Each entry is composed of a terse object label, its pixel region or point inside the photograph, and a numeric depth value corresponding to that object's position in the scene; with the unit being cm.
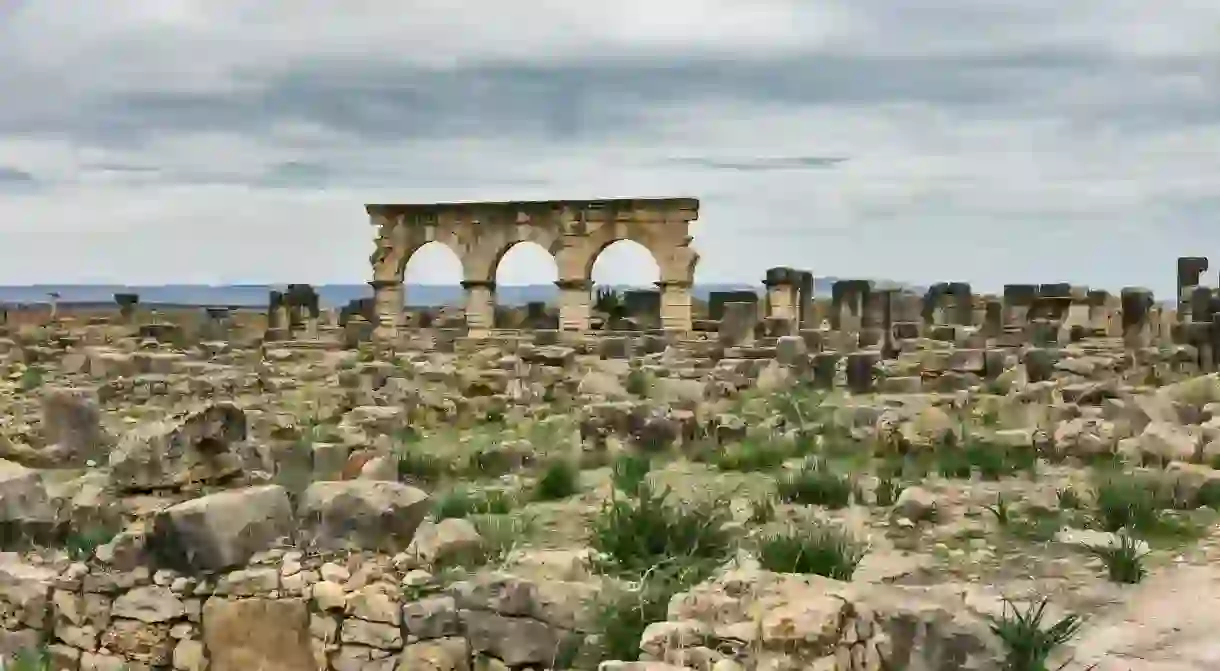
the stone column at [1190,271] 2962
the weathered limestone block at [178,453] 748
